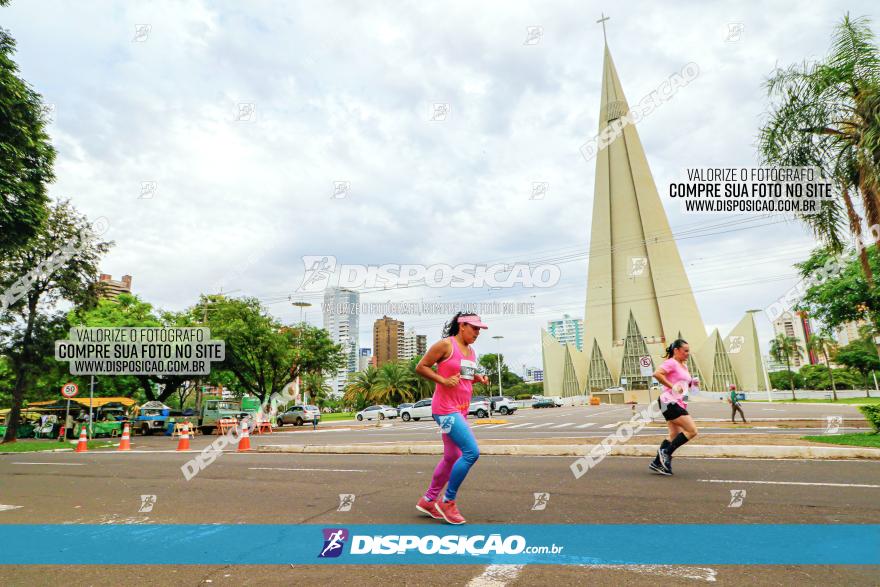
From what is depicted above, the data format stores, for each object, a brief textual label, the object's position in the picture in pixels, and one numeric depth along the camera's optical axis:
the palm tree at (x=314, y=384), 39.26
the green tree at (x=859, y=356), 60.86
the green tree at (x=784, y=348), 74.19
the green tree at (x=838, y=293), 21.00
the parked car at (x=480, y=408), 34.78
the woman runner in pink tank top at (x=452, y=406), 4.68
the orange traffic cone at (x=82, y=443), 16.92
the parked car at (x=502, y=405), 38.91
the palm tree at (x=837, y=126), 10.74
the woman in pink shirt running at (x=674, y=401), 7.16
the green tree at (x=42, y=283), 20.78
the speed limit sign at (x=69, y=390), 20.98
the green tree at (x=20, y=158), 10.75
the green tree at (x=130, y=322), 32.78
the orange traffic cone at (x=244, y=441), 14.62
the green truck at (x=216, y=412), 25.84
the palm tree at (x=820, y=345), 67.40
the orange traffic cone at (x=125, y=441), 16.89
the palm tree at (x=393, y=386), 61.03
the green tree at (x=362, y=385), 64.19
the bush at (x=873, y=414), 11.46
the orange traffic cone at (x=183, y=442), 15.19
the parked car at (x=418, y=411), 37.94
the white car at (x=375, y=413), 41.44
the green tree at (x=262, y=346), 30.86
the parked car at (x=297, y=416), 32.88
